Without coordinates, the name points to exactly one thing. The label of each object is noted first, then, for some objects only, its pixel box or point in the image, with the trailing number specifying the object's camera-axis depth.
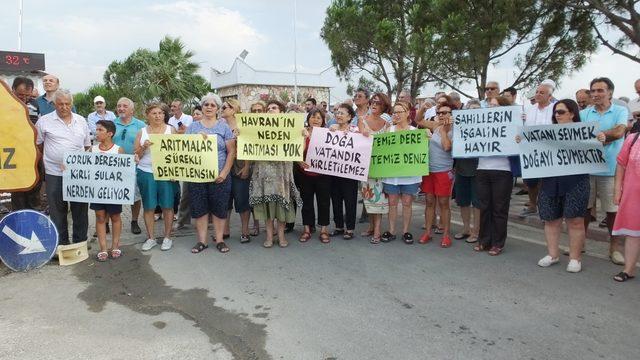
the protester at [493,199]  5.61
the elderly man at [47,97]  6.38
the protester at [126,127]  6.46
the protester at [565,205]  5.00
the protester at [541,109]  5.78
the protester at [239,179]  6.27
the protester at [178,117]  8.92
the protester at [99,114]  8.63
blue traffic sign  5.09
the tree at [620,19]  10.27
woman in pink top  4.61
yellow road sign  5.05
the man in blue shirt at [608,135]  5.11
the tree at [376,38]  17.67
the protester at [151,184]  5.94
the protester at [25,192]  5.68
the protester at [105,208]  5.60
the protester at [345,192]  6.26
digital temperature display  18.86
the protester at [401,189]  6.17
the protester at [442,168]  6.05
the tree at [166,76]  33.09
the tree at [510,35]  12.45
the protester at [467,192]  6.07
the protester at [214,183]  5.84
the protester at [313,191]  6.37
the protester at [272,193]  6.00
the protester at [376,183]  6.27
